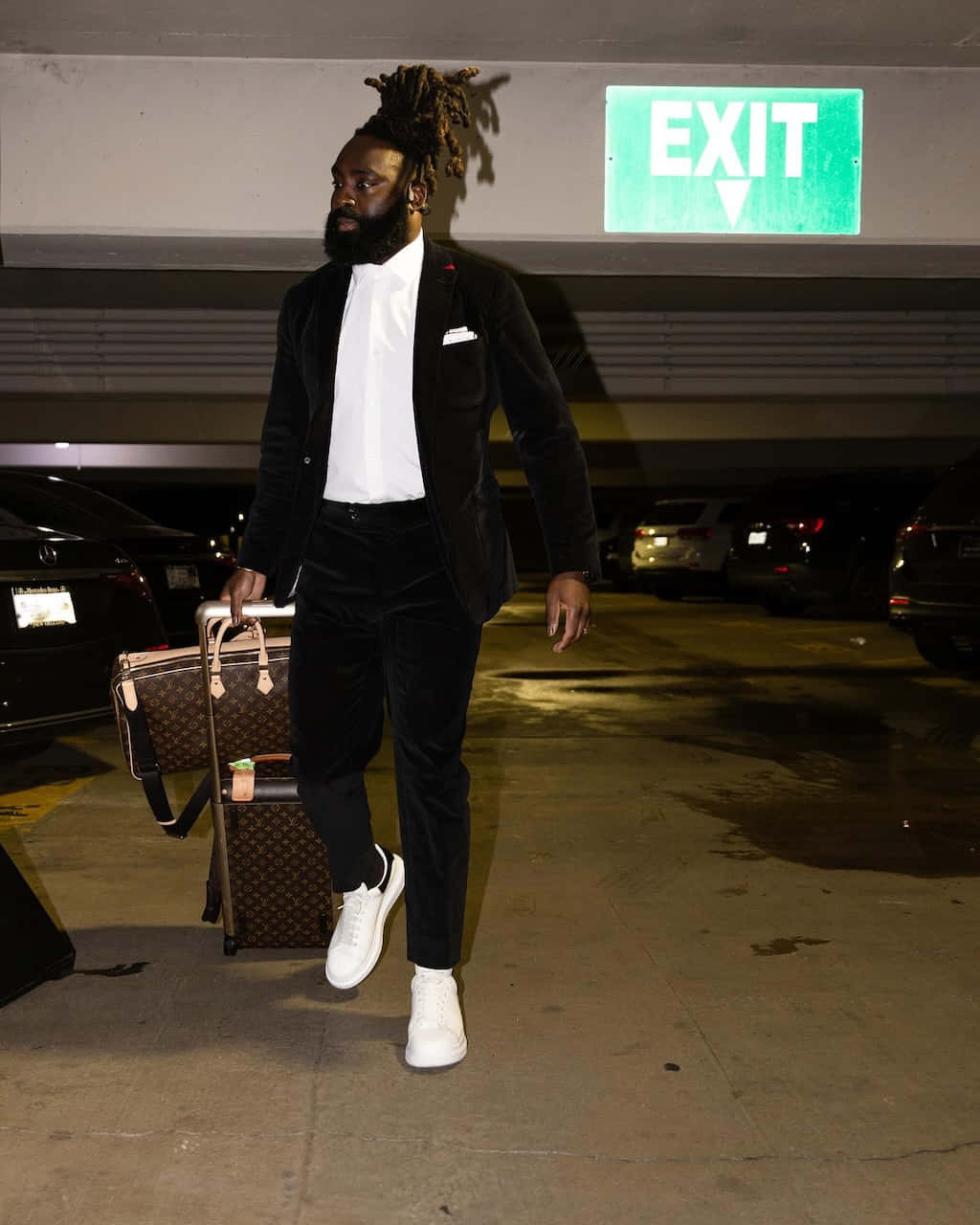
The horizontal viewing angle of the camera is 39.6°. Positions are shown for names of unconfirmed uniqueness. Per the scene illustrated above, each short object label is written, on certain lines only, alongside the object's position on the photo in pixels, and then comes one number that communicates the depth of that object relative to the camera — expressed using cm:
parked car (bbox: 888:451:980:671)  916
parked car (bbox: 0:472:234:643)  849
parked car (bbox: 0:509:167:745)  561
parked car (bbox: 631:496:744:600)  1953
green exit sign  568
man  292
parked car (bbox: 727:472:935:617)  1560
